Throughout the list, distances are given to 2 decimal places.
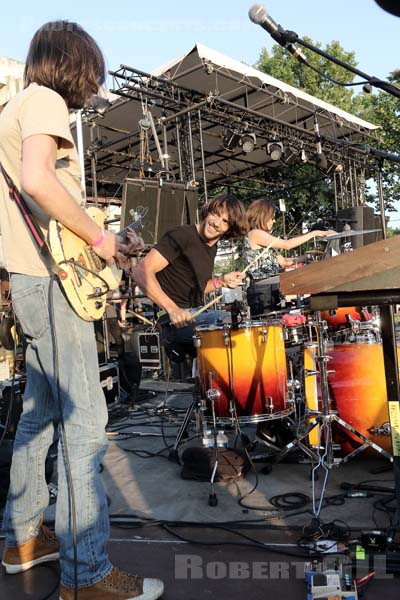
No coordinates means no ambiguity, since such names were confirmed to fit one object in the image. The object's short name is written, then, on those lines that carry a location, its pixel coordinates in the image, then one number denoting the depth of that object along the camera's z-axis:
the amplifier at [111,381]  5.57
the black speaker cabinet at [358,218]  9.38
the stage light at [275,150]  11.78
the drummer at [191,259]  3.43
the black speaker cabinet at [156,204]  8.60
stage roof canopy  9.66
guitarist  1.67
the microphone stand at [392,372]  2.07
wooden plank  1.50
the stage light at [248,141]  11.09
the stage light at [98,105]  8.76
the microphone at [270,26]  2.30
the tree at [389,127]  20.22
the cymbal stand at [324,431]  2.96
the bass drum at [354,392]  3.05
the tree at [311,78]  21.97
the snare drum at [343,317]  5.14
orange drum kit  3.06
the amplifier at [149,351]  7.22
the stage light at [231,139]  11.44
